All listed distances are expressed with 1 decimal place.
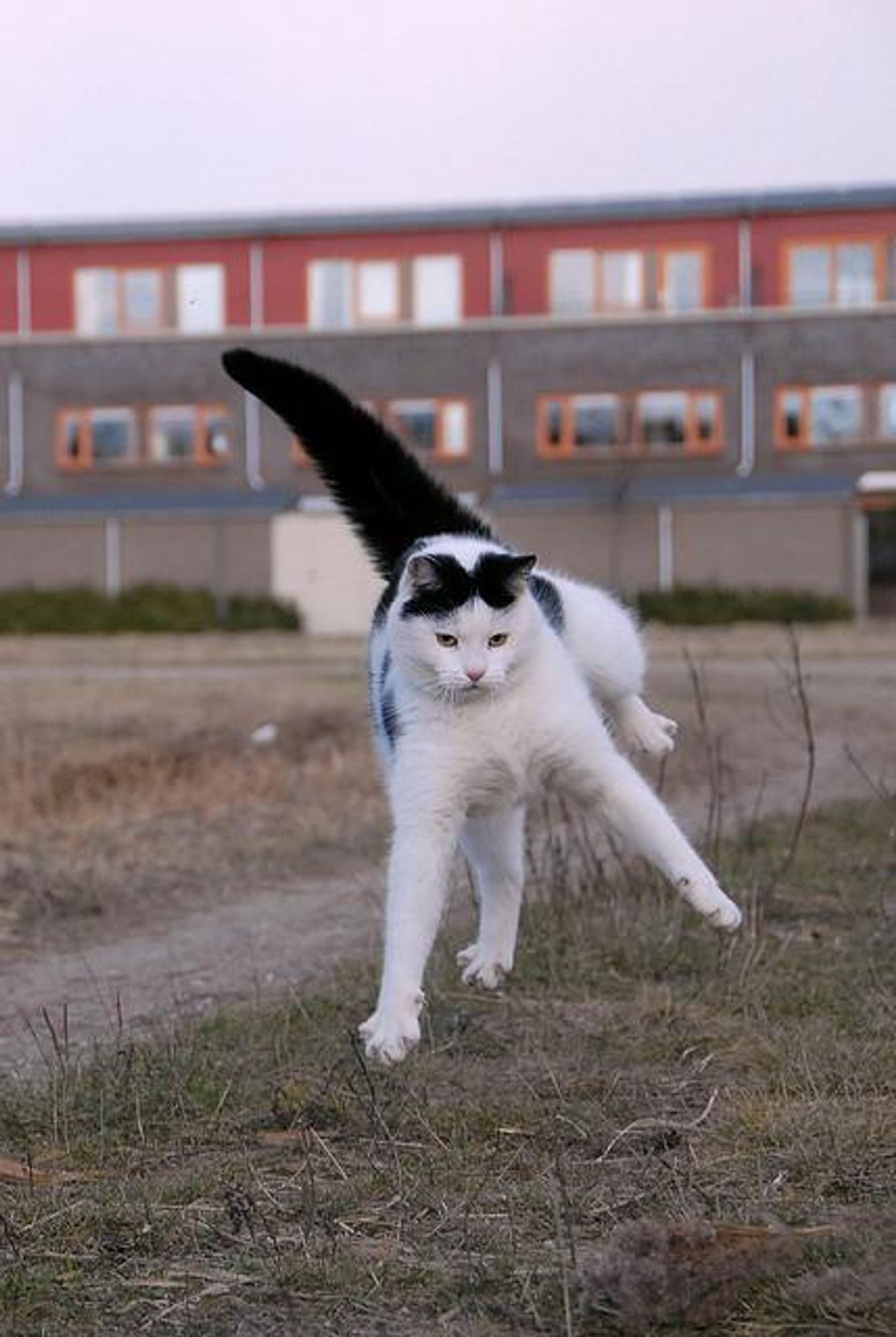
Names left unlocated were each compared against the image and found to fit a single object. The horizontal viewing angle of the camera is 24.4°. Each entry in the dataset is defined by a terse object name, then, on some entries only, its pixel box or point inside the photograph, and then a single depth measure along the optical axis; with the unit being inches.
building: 1358.3
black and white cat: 184.1
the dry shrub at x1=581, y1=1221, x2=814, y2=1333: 113.0
